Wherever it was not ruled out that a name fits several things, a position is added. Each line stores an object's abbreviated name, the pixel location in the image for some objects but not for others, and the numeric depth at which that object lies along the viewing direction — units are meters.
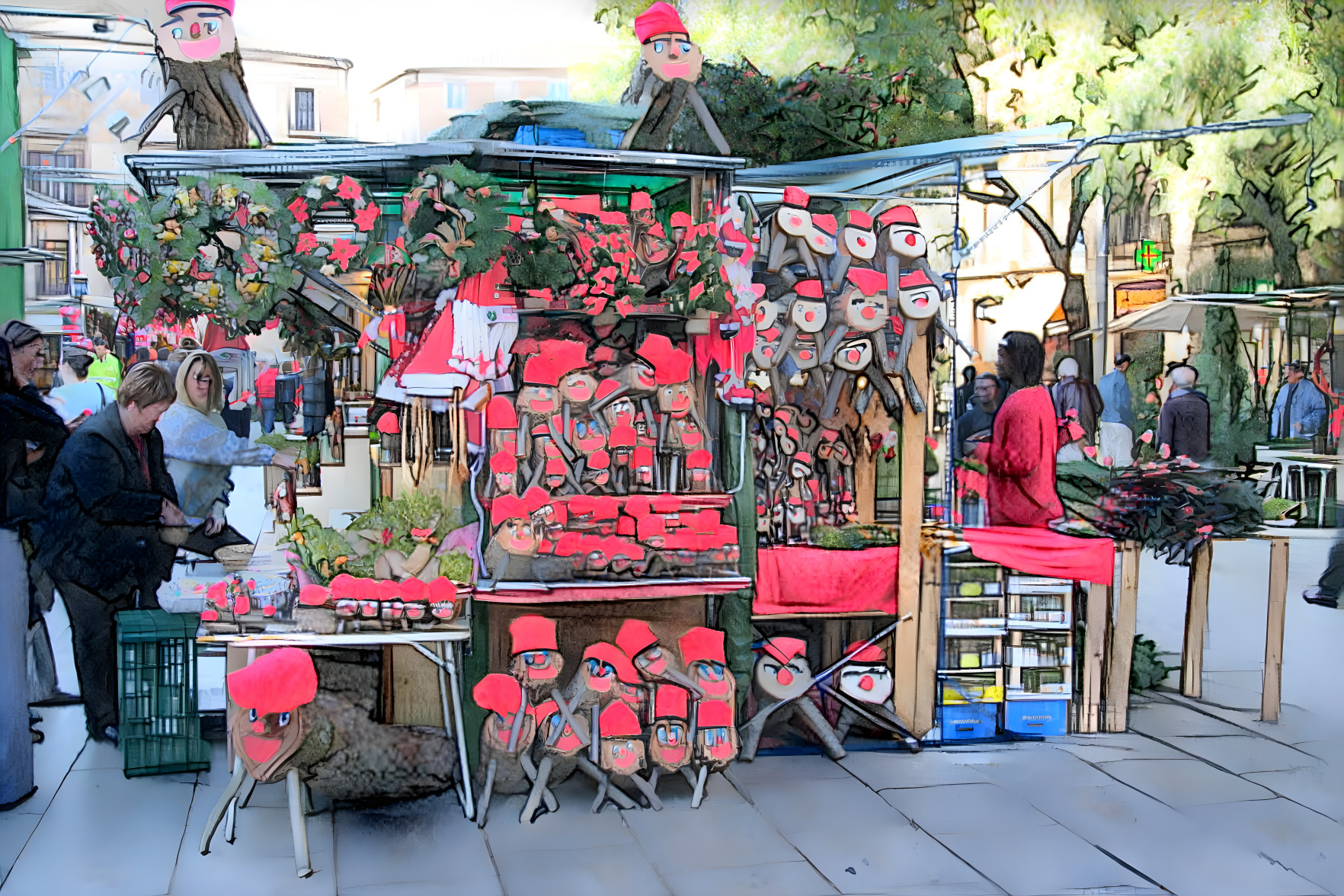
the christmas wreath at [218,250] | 4.46
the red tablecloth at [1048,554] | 5.50
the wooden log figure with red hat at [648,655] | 4.79
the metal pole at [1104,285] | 5.59
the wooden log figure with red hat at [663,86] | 4.93
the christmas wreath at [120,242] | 4.48
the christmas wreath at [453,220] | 4.56
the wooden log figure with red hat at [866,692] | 5.41
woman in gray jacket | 4.71
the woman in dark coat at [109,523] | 4.62
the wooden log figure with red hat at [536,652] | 4.68
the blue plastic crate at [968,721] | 5.50
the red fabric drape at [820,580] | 5.27
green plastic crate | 4.63
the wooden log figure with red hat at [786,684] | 5.29
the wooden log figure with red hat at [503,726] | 4.63
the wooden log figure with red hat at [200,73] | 4.60
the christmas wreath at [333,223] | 4.57
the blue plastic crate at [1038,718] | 5.55
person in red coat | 5.57
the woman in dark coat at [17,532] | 4.47
